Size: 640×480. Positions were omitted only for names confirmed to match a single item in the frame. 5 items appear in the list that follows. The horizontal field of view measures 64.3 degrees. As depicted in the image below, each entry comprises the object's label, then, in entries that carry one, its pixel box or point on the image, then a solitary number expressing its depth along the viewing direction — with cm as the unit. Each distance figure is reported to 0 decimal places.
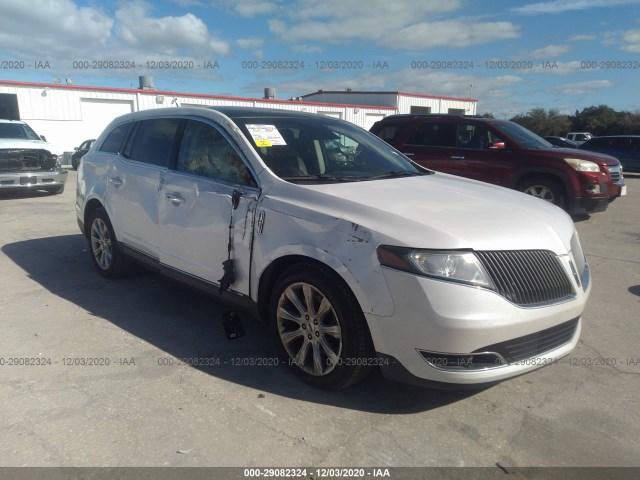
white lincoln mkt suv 267
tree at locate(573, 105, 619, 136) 4794
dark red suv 846
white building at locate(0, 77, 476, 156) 2350
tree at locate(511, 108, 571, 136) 5322
